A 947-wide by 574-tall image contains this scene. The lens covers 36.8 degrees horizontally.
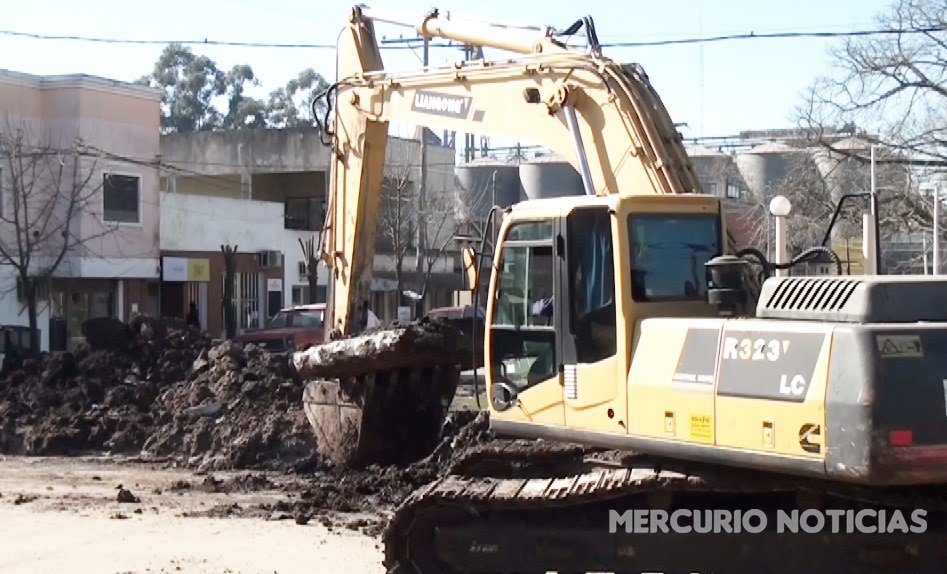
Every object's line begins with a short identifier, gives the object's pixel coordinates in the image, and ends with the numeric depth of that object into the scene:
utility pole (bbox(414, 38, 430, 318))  41.88
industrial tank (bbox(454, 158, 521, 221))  56.81
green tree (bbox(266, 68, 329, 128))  92.81
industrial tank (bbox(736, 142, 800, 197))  53.91
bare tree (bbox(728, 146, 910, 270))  33.38
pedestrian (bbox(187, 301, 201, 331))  39.84
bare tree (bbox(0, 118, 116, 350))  35.25
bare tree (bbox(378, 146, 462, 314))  46.28
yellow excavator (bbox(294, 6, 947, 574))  7.76
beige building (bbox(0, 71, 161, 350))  36.31
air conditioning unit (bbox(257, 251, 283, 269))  46.06
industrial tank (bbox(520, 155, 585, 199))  55.53
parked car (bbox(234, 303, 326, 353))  29.86
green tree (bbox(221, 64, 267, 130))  92.25
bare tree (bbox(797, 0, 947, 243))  31.41
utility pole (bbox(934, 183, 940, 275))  24.37
